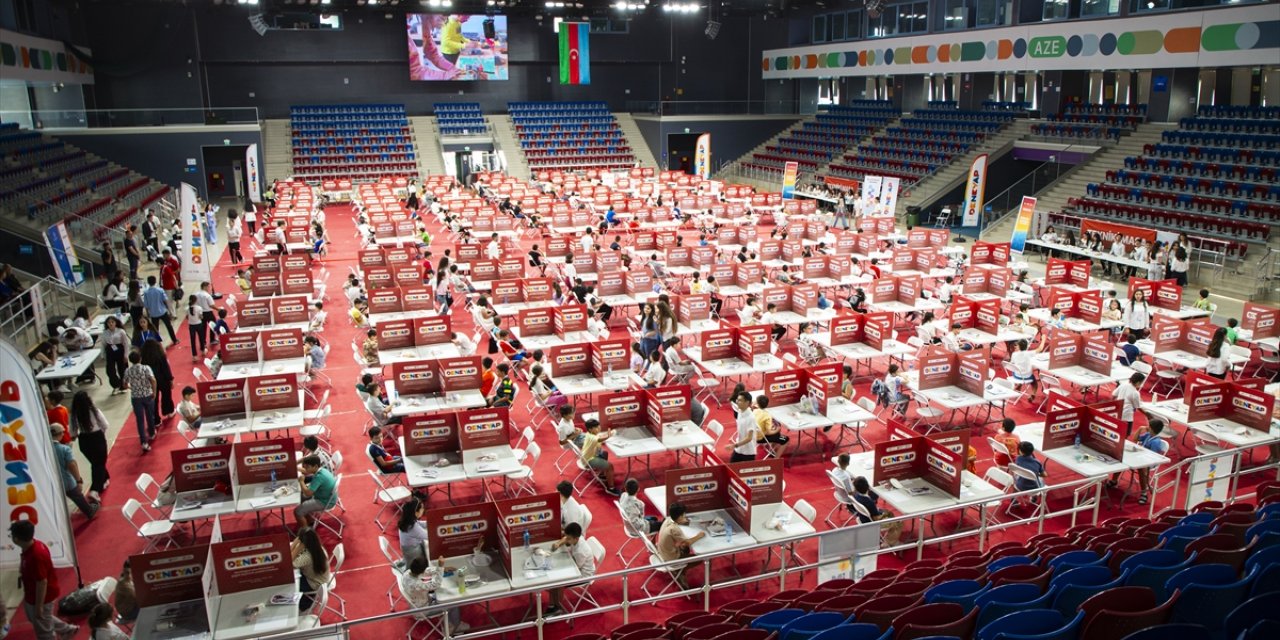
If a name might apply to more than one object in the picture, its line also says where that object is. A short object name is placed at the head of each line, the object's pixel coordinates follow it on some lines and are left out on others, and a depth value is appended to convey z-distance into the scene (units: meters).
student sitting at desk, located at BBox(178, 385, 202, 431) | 13.16
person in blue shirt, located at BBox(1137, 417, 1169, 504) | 12.08
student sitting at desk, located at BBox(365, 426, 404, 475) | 11.81
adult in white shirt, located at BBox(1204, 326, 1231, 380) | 15.69
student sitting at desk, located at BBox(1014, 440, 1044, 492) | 11.48
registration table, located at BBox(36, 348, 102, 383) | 14.79
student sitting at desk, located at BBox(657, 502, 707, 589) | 9.74
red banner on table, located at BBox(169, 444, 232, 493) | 10.87
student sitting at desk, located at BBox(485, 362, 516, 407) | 14.27
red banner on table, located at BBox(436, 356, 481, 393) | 14.41
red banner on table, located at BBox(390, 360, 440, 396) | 14.33
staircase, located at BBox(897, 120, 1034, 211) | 37.75
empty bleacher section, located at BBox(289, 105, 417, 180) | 46.84
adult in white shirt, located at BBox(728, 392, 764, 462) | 12.62
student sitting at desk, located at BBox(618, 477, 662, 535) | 10.56
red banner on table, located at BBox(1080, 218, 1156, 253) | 25.84
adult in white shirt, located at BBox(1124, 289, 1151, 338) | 17.66
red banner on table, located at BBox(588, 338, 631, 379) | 15.20
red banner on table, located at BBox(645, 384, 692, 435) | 12.84
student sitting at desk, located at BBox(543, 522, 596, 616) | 9.38
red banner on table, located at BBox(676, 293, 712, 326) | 18.41
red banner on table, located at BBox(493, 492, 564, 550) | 9.45
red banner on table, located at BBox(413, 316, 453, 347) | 16.89
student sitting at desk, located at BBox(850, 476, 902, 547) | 10.86
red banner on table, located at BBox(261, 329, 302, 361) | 16.09
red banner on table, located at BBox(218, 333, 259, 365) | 15.77
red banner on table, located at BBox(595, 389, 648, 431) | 12.87
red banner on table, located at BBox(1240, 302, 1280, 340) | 17.09
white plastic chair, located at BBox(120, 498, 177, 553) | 10.42
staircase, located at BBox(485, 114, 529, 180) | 49.38
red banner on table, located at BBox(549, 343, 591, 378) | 15.28
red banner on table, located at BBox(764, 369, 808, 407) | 13.82
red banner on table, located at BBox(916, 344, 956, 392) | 14.66
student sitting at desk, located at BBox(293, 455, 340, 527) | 10.92
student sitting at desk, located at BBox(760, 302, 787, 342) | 18.27
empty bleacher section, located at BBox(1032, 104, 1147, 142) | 34.16
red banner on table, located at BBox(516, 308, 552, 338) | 17.62
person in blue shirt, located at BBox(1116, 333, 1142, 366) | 16.77
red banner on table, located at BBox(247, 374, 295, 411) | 13.54
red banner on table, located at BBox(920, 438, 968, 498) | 10.91
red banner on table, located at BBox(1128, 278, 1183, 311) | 19.58
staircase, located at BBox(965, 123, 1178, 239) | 32.59
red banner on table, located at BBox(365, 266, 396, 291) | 21.20
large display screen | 49.16
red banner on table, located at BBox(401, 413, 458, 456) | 12.00
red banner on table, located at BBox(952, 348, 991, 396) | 14.57
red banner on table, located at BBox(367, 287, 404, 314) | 18.91
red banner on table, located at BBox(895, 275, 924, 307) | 20.45
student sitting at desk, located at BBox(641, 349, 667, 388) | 15.06
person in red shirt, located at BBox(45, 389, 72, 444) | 12.16
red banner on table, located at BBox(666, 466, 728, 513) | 10.37
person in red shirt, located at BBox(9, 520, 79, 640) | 8.52
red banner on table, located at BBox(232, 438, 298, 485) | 11.12
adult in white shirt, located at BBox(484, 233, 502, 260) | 24.24
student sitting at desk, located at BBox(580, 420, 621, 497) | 12.59
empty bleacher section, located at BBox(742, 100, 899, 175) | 47.38
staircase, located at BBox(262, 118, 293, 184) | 45.66
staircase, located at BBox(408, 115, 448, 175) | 48.12
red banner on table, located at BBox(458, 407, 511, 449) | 12.09
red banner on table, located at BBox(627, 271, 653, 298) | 21.22
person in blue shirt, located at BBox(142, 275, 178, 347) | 18.03
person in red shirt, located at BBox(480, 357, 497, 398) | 14.52
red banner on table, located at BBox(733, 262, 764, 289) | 21.91
